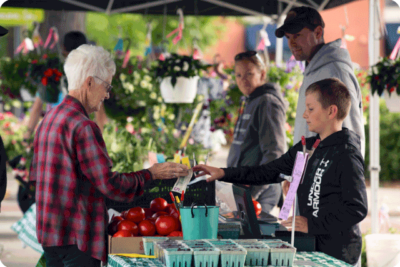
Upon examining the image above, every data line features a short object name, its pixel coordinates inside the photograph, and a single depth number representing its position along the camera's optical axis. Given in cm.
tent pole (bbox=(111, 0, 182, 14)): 1209
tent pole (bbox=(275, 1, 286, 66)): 1301
